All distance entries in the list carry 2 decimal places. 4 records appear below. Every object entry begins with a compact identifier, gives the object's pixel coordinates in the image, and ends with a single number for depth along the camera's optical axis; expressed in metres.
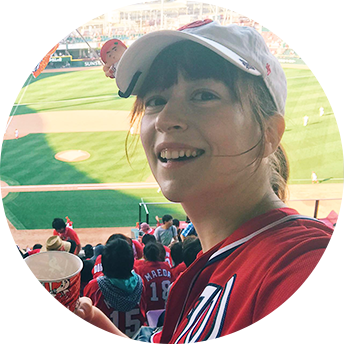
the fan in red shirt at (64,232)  5.09
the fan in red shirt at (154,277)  2.73
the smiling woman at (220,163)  0.68
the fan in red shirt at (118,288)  2.21
